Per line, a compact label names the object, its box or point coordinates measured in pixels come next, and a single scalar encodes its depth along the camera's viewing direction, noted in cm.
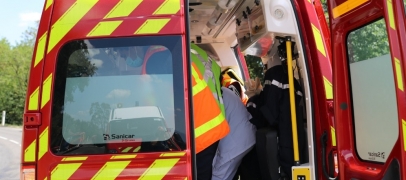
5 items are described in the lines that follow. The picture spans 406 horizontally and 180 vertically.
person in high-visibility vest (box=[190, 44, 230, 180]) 283
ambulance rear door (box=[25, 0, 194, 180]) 246
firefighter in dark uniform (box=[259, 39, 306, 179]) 315
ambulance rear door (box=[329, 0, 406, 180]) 187
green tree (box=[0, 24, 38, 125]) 3837
